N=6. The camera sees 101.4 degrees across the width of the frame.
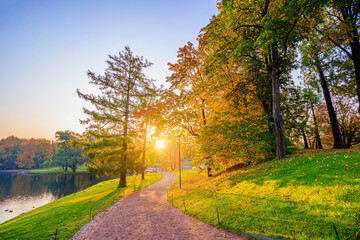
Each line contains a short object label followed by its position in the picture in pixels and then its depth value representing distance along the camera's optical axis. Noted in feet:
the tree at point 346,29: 35.01
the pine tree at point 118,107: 55.31
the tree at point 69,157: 175.63
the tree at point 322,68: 43.09
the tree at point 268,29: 26.63
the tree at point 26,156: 256.87
